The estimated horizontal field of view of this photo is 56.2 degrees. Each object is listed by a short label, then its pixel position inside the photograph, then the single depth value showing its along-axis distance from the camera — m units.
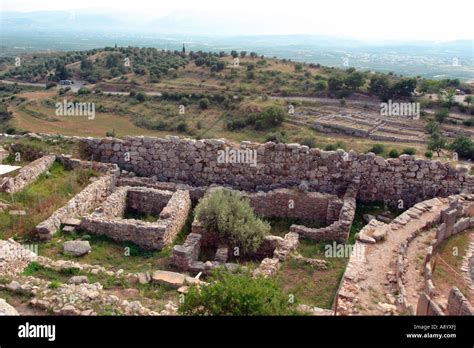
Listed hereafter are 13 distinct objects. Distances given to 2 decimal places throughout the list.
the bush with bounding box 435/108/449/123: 54.70
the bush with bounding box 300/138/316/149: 44.59
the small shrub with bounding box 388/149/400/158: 37.22
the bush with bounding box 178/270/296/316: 6.52
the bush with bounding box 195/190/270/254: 11.48
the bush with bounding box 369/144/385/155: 42.89
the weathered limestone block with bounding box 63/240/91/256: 10.98
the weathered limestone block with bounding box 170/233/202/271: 10.88
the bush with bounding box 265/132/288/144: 46.72
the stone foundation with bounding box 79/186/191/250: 11.83
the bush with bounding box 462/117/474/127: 53.91
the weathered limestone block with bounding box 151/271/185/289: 9.77
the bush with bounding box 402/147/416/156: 41.06
